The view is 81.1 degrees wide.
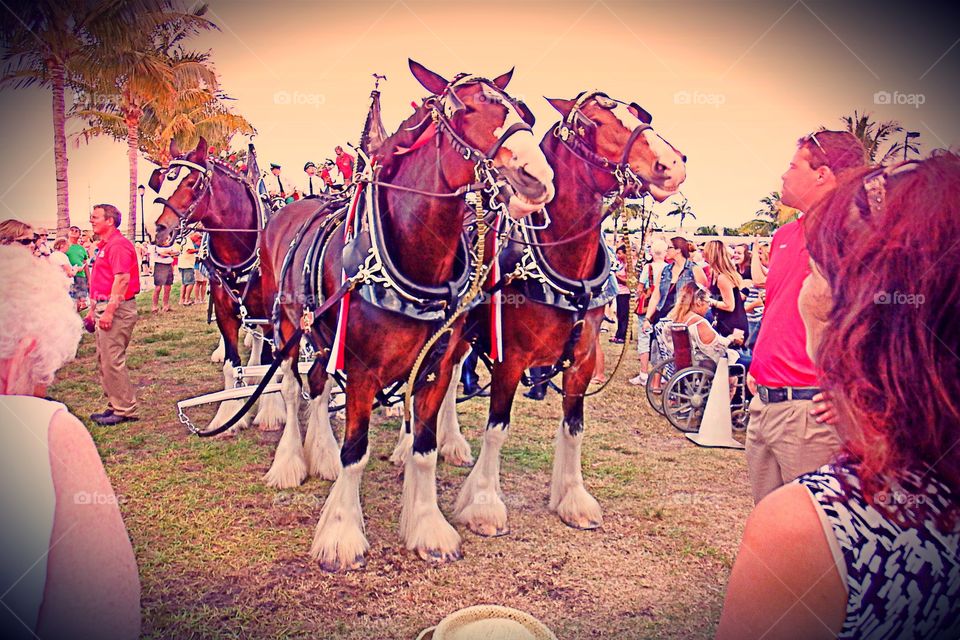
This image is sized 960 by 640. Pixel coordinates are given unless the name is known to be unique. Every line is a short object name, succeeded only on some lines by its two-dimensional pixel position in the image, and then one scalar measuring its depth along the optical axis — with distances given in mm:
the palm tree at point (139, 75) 14131
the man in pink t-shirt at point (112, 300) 5734
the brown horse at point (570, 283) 3574
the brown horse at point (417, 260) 3041
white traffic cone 6046
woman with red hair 948
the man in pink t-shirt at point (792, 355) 2568
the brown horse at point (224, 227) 5496
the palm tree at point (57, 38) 11484
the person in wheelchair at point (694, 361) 6398
